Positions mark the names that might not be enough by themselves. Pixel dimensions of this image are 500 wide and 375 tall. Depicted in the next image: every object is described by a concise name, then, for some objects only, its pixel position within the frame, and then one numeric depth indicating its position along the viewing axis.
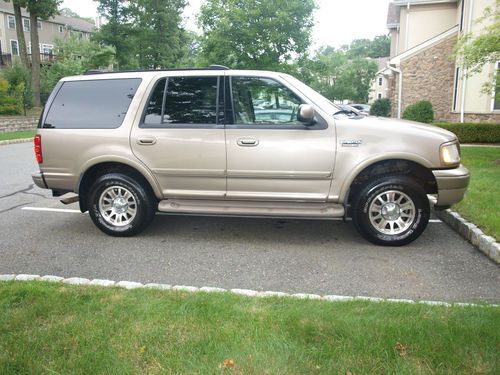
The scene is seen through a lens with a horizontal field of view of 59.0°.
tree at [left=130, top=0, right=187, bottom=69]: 39.47
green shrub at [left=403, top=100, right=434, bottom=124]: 19.53
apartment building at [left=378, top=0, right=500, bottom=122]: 18.20
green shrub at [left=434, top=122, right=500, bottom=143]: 15.17
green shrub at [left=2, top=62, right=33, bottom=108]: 26.42
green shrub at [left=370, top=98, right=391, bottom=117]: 29.58
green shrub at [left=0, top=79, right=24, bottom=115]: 25.31
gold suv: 5.14
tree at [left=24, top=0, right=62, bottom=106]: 28.92
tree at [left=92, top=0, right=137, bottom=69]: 37.41
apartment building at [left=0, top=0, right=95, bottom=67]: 43.66
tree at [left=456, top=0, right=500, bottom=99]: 9.76
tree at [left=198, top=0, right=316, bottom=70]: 24.64
